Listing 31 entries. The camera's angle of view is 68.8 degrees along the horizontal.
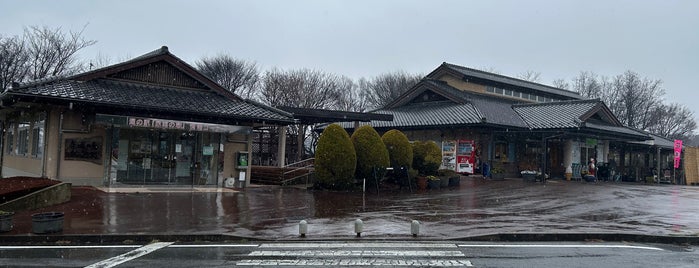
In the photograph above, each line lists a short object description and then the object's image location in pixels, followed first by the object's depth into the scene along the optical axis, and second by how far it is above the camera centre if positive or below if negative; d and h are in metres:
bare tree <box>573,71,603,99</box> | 64.32 +10.45
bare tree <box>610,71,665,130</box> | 59.81 +7.73
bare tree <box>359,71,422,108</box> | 56.84 +8.49
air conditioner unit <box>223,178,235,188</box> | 20.42 -1.01
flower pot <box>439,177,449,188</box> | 22.91 -0.82
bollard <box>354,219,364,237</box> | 10.33 -1.33
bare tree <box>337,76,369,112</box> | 53.40 +7.18
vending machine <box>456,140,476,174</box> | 29.12 +0.45
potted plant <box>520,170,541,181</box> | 27.30 -0.47
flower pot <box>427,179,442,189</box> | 22.20 -0.90
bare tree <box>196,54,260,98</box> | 47.97 +7.92
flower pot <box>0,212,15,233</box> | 10.27 -1.43
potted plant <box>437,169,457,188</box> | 23.05 -0.57
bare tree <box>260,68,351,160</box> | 46.06 +6.42
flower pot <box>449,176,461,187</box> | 23.62 -0.79
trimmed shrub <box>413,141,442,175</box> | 22.98 +0.23
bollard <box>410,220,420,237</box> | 10.42 -1.33
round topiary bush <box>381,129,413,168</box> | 21.75 +0.50
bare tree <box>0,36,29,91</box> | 34.25 +6.04
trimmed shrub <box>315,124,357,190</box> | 19.66 +0.05
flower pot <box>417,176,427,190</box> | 22.06 -0.86
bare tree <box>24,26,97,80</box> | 35.72 +6.80
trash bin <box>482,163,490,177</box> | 28.89 -0.28
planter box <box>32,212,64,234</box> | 10.09 -1.41
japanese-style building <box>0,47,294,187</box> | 17.52 +1.07
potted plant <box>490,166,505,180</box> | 28.34 -0.43
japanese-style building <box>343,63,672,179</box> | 29.28 +2.20
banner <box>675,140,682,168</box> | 32.81 +1.32
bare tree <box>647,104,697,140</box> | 63.12 +6.05
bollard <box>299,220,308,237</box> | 10.40 -1.40
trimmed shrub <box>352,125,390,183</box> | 20.52 +0.29
